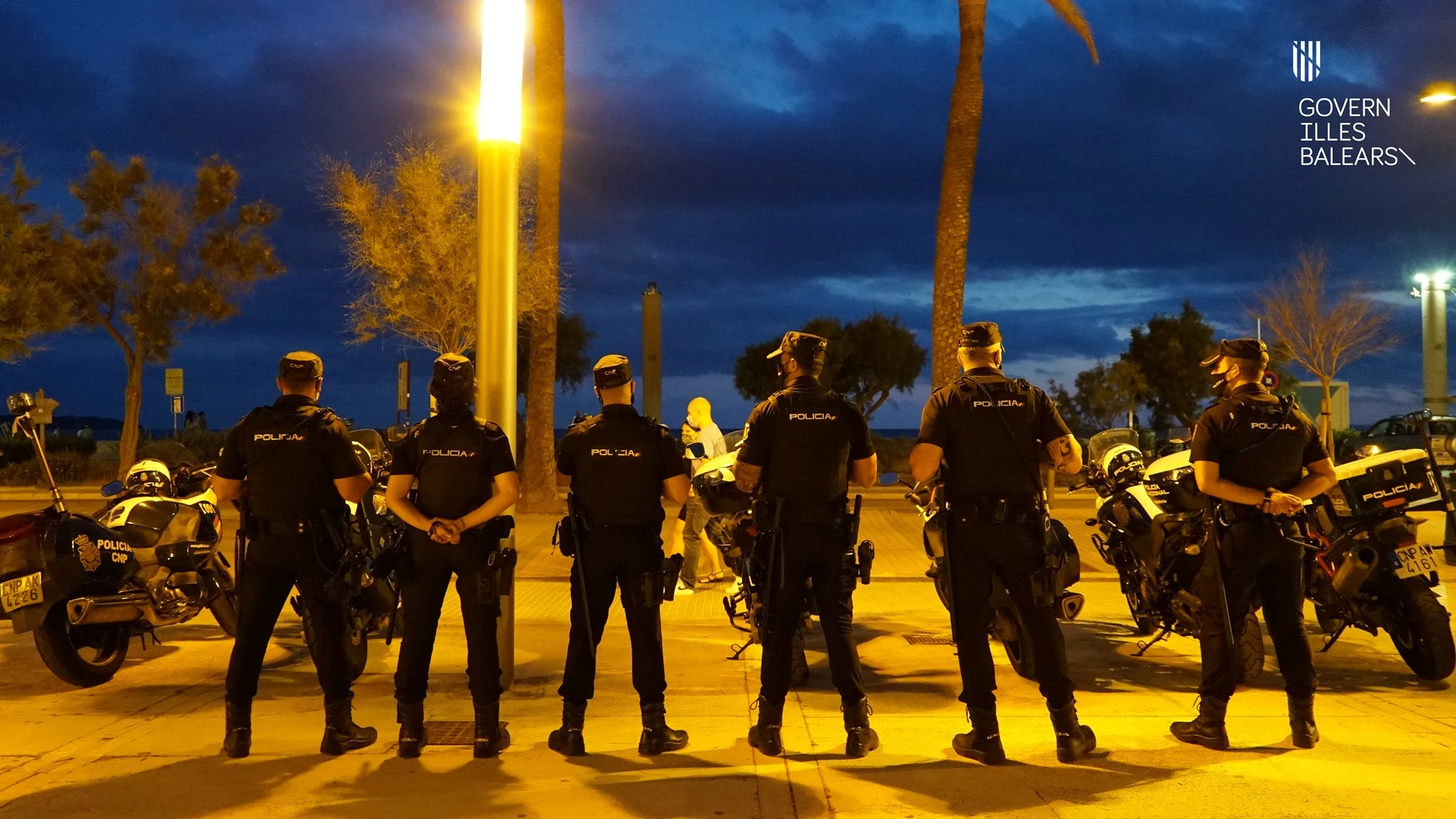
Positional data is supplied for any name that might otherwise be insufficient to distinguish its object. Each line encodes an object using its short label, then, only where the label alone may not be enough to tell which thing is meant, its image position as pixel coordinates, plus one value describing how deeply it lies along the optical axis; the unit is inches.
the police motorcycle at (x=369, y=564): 228.1
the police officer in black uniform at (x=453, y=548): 219.0
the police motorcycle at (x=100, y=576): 263.9
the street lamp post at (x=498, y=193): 284.4
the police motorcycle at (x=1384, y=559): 270.2
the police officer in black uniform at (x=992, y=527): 213.8
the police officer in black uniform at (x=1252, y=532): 223.9
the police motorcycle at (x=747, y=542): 220.5
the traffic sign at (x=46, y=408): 759.7
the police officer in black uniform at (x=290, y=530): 220.7
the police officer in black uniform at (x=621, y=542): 220.5
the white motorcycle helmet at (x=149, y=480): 327.6
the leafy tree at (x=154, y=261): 1205.1
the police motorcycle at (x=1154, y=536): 277.4
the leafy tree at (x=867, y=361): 1926.7
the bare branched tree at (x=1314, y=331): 1373.0
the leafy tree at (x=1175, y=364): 1899.6
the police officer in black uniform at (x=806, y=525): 218.4
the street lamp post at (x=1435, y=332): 1245.7
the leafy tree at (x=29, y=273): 1125.7
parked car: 1059.9
